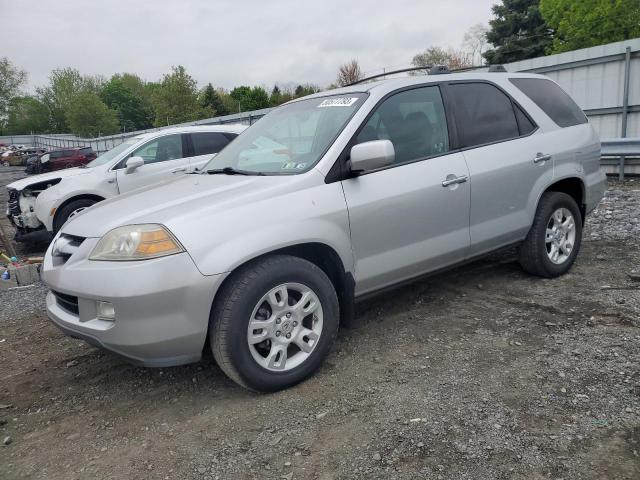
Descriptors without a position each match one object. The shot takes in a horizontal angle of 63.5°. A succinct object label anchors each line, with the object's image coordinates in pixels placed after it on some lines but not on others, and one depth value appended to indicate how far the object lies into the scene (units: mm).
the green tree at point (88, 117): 63062
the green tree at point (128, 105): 90000
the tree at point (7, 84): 78875
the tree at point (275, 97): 66719
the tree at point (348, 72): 49962
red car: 24738
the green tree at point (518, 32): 37250
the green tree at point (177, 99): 44812
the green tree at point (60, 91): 81188
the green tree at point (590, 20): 29203
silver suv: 2783
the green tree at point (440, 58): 52875
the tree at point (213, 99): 60812
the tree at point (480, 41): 52825
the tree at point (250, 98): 64625
